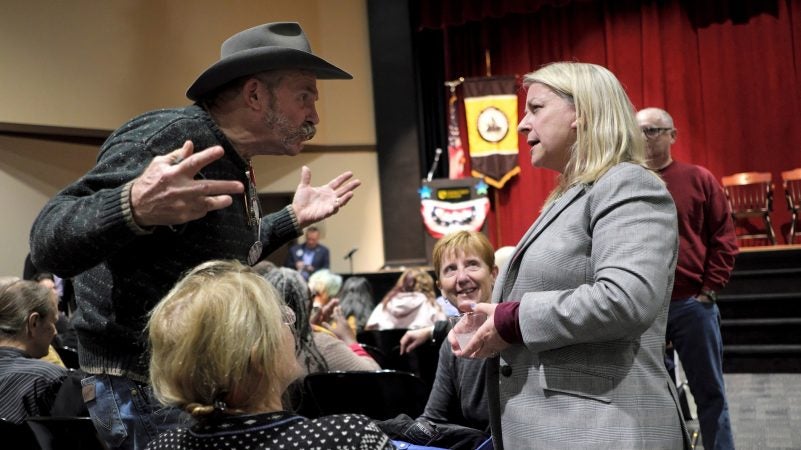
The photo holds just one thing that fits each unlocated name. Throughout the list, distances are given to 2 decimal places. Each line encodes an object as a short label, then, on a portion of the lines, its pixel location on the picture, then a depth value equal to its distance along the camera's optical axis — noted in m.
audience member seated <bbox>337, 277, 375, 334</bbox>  6.87
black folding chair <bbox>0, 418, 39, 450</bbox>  2.37
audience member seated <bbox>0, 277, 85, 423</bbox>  2.73
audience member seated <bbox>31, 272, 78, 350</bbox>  4.91
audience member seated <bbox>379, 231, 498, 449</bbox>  2.35
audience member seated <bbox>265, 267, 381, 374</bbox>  3.35
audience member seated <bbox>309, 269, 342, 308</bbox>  5.47
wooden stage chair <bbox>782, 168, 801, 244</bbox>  9.95
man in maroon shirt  3.66
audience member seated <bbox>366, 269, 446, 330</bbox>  5.72
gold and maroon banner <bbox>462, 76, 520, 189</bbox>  11.21
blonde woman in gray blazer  1.69
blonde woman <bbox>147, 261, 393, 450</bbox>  1.33
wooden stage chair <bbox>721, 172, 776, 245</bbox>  10.03
